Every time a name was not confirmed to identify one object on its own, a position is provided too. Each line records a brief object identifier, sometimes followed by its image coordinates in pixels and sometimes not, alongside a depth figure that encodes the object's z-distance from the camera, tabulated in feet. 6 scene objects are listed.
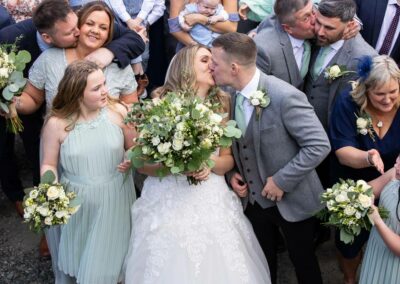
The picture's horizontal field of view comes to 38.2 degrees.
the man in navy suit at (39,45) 15.83
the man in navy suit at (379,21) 18.65
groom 14.08
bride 13.69
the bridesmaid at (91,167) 14.51
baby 19.75
